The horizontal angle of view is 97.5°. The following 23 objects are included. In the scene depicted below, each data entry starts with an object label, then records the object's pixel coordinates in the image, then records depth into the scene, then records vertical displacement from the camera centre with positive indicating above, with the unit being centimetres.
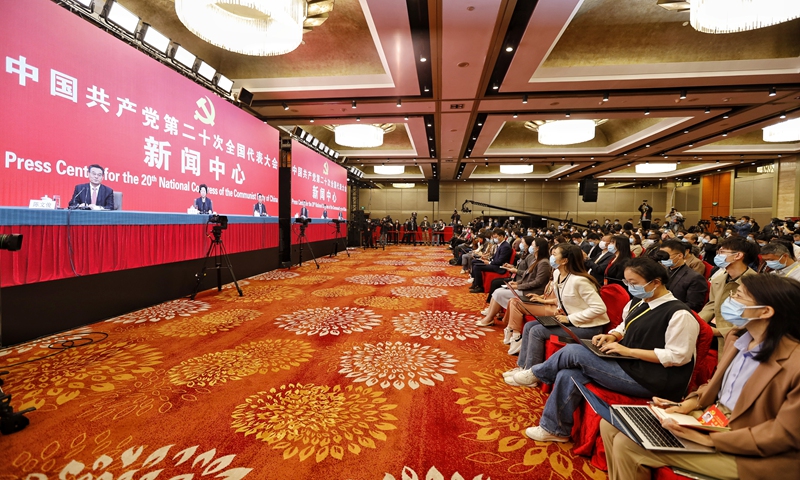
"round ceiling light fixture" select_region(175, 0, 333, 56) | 371 +227
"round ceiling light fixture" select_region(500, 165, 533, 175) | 1715 +288
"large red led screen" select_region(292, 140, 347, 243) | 935 +112
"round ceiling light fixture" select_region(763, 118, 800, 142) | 873 +255
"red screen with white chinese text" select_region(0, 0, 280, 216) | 322 +120
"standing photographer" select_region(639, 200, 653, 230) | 1703 +75
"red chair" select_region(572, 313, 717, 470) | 180 -102
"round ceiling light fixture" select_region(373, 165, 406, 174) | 1711 +276
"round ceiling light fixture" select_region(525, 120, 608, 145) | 949 +266
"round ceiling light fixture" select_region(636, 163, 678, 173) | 1606 +289
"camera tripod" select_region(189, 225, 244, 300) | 562 -52
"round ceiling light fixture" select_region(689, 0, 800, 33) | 359 +228
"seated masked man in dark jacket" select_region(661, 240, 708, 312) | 304 -44
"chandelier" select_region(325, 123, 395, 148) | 966 +250
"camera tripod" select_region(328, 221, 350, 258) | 1234 -59
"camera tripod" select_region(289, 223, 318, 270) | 886 -37
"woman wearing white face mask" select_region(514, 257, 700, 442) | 174 -67
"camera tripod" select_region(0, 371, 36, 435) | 199 -115
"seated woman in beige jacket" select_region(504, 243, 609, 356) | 265 -61
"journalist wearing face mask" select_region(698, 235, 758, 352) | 267 -32
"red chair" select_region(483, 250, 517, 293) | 590 -87
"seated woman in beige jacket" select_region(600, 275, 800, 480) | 114 -61
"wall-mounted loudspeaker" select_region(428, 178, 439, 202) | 1775 +183
